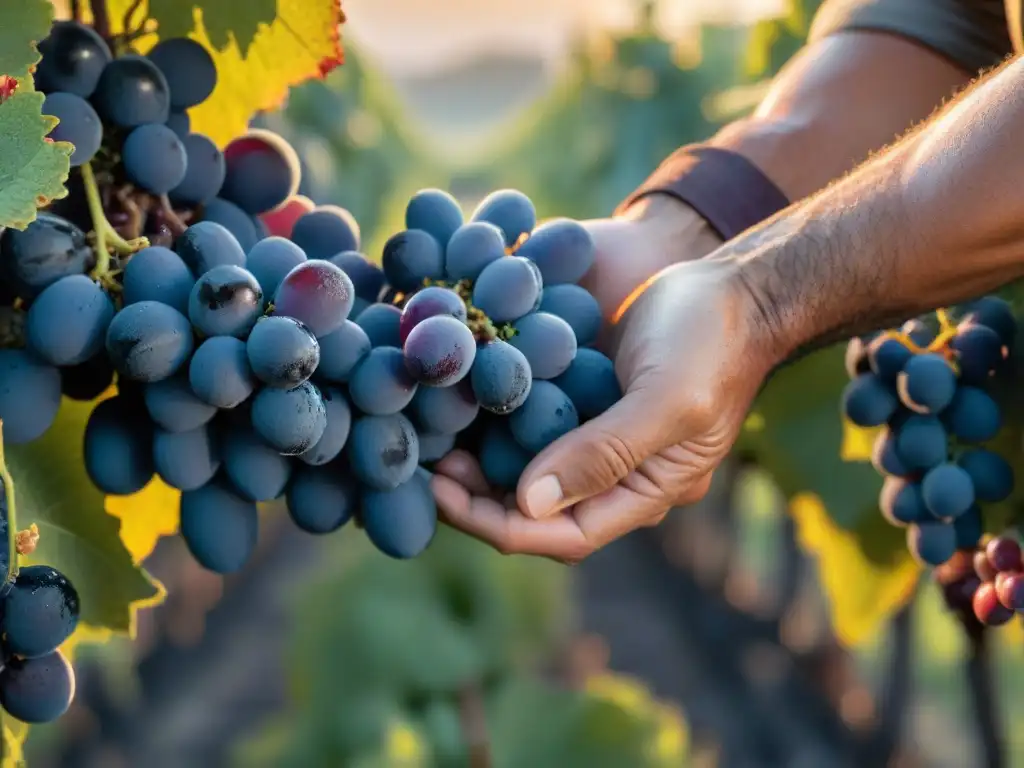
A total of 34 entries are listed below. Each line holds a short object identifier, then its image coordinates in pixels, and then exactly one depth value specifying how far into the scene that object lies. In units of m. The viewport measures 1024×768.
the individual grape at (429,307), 0.80
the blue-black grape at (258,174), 0.84
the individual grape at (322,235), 0.85
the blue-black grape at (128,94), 0.79
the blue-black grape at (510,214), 0.85
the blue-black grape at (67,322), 0.76
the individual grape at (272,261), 0.79
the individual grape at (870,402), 0.89
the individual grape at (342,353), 0.79
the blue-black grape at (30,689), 0.76
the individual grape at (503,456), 0.84
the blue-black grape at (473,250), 0.83
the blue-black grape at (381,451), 0.80
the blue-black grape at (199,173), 0.82
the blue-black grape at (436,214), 0.84
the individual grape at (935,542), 0.89
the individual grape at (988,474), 0.89
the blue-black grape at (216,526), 0.81
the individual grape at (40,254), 0.76
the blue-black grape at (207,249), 0.79
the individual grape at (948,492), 0.88
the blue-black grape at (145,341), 0.76
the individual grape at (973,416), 0.88
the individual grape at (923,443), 0.88
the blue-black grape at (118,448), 0.79
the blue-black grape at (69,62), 0.78
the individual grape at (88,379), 0.80
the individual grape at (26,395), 0.77
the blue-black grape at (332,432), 0.79
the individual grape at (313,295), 0.77
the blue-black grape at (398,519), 0.81
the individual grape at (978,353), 0.88
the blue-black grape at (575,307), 0.84
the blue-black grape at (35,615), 0.75
